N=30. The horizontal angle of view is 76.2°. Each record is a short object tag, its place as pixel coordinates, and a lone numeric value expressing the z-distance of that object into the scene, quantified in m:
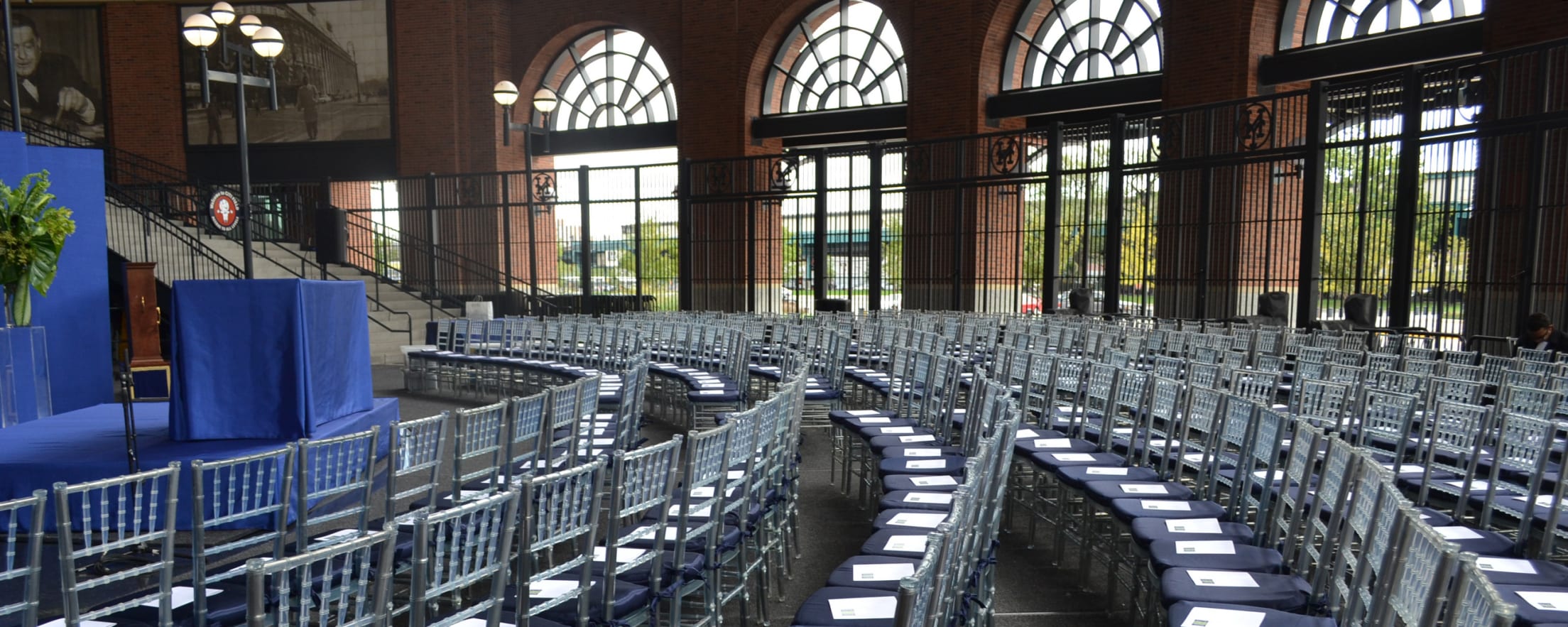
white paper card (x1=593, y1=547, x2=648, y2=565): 3.87
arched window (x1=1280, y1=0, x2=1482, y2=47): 14.25
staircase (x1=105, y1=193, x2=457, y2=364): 17.41
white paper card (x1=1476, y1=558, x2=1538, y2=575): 3.64
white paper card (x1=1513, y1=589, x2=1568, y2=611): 3.20
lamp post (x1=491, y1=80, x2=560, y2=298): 14.22
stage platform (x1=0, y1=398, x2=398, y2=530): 5.80
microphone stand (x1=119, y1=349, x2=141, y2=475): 5.15
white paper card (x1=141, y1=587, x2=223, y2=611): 3.40
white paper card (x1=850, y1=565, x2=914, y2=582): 3.69
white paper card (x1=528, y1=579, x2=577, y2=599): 3.44
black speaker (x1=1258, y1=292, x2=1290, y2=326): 13.20
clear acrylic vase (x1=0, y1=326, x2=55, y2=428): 7.45
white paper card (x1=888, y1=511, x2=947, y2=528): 4.39
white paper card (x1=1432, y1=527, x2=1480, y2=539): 4.05
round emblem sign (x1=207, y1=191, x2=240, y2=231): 16.75
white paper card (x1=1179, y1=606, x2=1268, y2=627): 3.11
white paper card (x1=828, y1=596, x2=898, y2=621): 3.32
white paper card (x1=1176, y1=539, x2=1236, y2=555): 3.88
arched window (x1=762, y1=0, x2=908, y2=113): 21.09
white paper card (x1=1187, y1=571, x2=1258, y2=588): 3.50
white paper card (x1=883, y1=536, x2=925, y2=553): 4.00
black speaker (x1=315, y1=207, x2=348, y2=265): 18.12
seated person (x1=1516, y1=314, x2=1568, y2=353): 9.60
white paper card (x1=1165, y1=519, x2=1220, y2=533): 4.20
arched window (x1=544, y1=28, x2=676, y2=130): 23.70
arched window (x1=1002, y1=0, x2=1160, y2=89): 17.83
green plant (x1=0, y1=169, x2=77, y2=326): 7.60
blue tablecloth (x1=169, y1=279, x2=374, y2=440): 6.22
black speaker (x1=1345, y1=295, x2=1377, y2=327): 12.13
